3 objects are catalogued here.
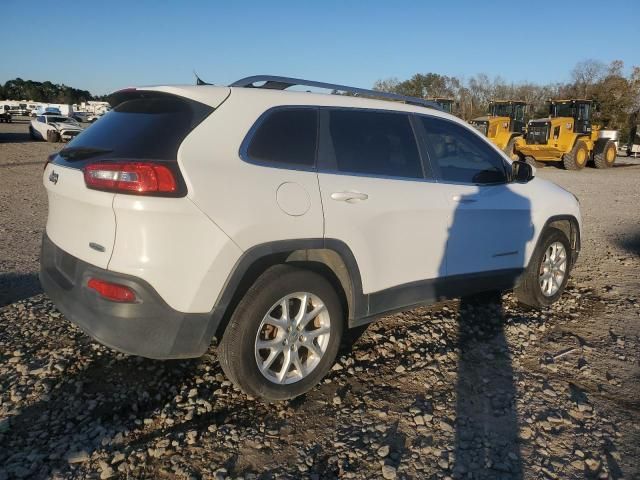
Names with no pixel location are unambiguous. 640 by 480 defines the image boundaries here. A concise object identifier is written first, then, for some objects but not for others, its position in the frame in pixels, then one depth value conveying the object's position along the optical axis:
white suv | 2.44
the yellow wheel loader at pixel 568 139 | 19.77
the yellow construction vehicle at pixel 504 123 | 21.12
